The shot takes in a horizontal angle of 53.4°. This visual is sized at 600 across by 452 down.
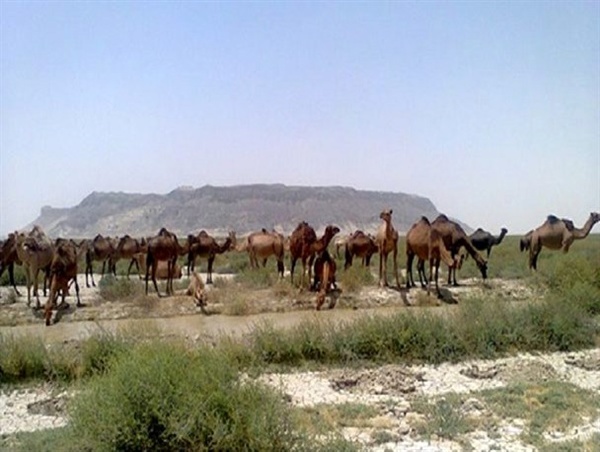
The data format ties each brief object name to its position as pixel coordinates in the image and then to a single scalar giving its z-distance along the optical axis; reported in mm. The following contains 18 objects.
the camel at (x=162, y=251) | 17203
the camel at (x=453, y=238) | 17391
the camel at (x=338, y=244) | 26995
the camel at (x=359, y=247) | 20781
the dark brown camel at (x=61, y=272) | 14670
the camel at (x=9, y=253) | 18047
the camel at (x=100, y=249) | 24344
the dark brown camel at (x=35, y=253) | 16094
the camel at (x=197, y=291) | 15805
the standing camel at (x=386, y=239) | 16984
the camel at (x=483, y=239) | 24528
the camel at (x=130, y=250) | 24609
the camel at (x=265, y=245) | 21919
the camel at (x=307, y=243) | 16594
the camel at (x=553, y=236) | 21578
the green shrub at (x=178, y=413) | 6246
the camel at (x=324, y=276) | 16000
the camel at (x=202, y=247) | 22853
